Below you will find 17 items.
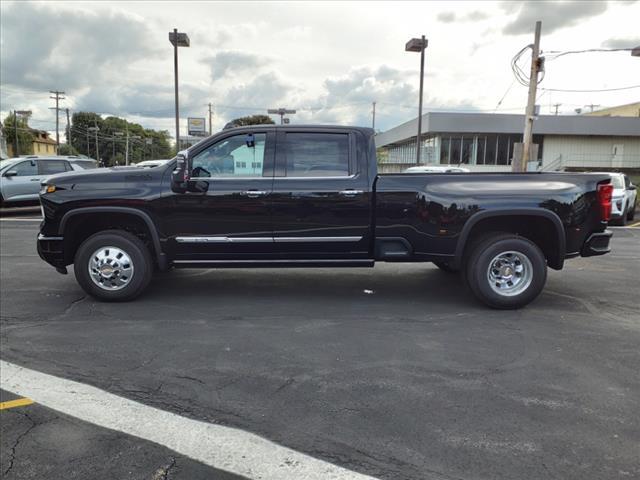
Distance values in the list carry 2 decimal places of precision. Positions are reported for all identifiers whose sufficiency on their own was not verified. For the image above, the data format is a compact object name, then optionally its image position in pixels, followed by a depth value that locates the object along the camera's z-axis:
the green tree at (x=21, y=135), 83.00
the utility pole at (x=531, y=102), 17.92
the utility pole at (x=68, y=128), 83.86
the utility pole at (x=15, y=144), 74.44
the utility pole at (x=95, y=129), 96.95
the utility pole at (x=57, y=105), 74.69
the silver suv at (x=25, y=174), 16.42
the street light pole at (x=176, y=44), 21.59
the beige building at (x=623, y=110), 56.56
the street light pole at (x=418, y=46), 23.06
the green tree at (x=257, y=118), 43.88
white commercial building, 37.28
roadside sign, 66.88
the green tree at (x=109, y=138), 107.38
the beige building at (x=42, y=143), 101.35
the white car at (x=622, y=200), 15.24
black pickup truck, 5.77
